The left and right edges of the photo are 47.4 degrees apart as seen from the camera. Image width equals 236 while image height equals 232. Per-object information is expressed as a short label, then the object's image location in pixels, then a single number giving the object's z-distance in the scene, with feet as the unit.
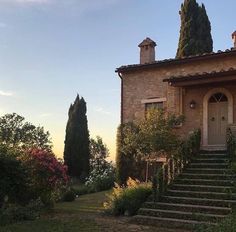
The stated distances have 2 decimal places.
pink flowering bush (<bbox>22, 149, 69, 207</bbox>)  32.17
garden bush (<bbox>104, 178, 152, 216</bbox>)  29.25
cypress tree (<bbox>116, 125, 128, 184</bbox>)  42.30
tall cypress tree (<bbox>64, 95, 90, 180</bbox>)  69.46
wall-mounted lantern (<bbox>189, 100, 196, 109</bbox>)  40.05
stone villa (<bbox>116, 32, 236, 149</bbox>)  38.48
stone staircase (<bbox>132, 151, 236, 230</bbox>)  25.43
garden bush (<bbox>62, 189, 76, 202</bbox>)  40.45
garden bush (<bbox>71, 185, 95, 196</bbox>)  48.56
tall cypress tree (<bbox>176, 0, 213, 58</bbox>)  56.76
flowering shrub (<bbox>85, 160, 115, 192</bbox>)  51.83
